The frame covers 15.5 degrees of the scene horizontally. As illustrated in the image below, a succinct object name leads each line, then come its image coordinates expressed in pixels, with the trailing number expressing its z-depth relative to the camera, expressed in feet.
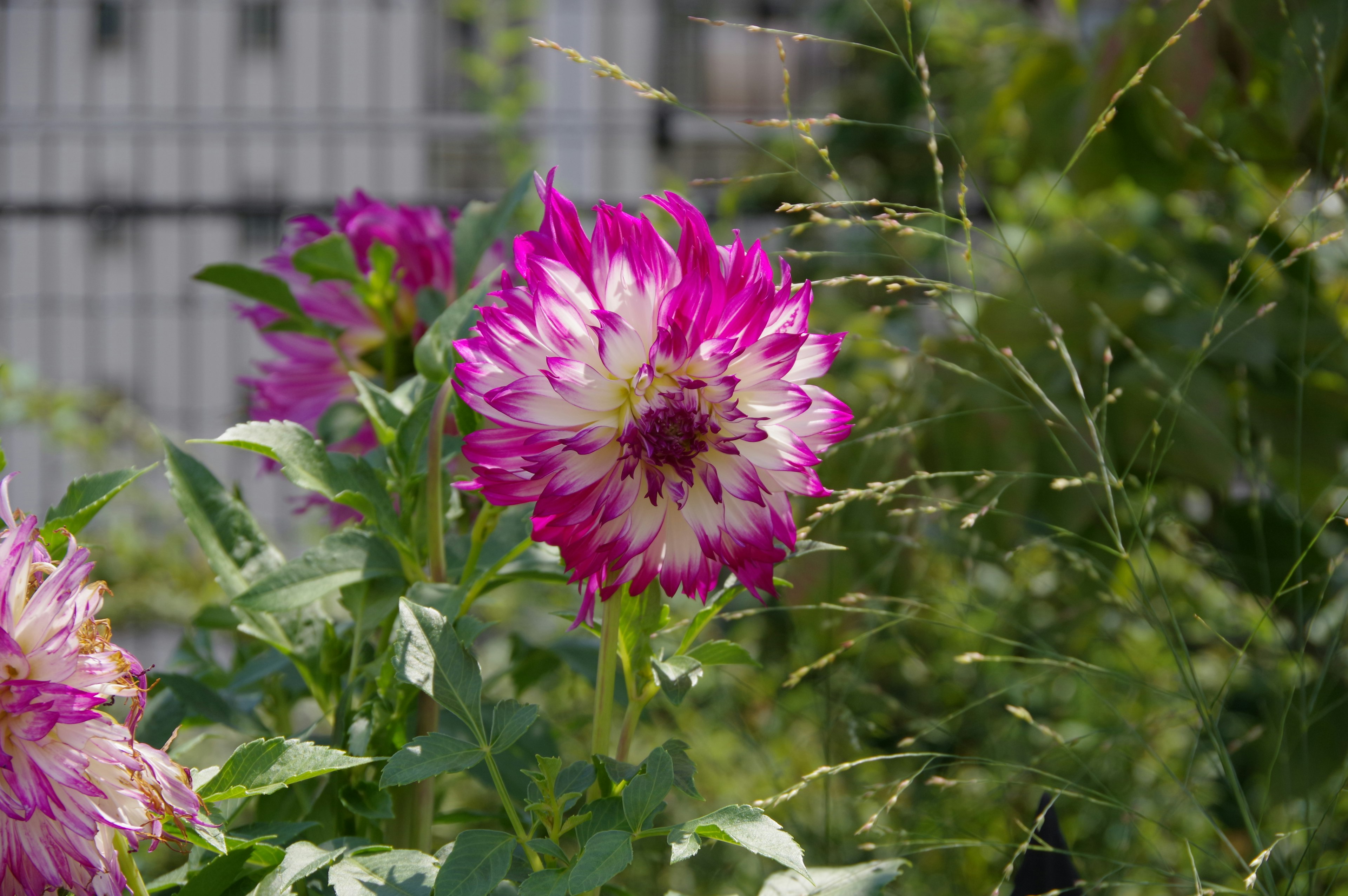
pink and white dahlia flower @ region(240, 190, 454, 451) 6.66
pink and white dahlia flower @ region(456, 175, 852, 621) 5.86
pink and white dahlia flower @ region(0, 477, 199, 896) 5.68
